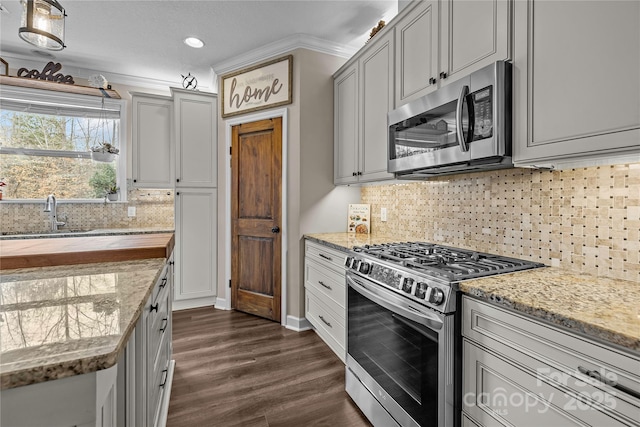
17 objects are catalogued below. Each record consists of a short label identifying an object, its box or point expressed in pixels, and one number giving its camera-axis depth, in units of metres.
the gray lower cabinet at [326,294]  2.34
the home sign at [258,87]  3.13
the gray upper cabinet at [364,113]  2.35
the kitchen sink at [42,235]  3.08
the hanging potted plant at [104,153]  3.42
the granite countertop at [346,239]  2.35
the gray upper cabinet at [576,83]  1.07
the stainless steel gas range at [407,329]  1.28
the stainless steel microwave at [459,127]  1.44
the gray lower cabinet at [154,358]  1.19
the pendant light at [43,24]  1.48
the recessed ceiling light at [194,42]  3.08
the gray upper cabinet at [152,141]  3.59
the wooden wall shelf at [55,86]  3.37
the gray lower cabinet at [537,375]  0.83
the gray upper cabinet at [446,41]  1.49
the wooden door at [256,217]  3.22
